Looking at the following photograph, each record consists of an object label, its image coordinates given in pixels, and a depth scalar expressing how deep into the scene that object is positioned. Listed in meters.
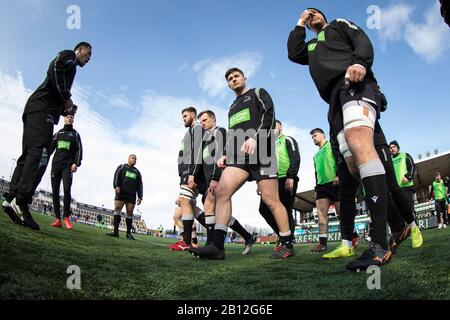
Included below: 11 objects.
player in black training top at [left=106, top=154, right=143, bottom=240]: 9.45
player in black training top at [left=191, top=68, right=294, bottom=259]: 3.83
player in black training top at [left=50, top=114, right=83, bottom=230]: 7.12
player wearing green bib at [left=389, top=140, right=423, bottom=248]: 7.54
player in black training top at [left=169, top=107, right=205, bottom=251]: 5.48
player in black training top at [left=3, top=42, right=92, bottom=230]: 4.10
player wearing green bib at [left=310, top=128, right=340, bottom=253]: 6.10
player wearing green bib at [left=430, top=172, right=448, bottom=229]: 12.73
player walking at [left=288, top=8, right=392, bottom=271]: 2.38
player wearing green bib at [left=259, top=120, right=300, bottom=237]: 5.61
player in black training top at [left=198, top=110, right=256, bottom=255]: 5.30
